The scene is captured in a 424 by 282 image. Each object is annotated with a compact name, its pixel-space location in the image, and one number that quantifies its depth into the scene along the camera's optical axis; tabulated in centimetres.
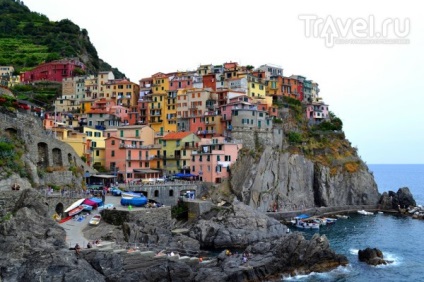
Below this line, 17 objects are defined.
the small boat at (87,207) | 5040
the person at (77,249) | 3689
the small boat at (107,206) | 5185
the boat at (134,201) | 5469
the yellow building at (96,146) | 7244
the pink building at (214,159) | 7294
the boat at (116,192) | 5906
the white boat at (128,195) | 5691
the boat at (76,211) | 4938
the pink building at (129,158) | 7062
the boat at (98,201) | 5204
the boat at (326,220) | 7226
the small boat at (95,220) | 4792
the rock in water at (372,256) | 4984
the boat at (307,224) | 6894
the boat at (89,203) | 5092
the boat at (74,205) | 4942
